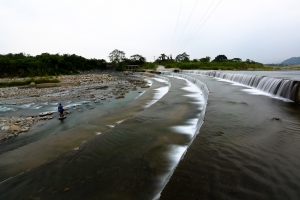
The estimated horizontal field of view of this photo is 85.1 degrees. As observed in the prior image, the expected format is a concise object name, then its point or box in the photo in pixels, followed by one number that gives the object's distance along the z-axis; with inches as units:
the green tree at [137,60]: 3852.4
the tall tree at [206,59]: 2856.3
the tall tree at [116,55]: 3970.5
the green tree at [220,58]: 3156.5
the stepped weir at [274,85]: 393.1
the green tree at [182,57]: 3717.5
